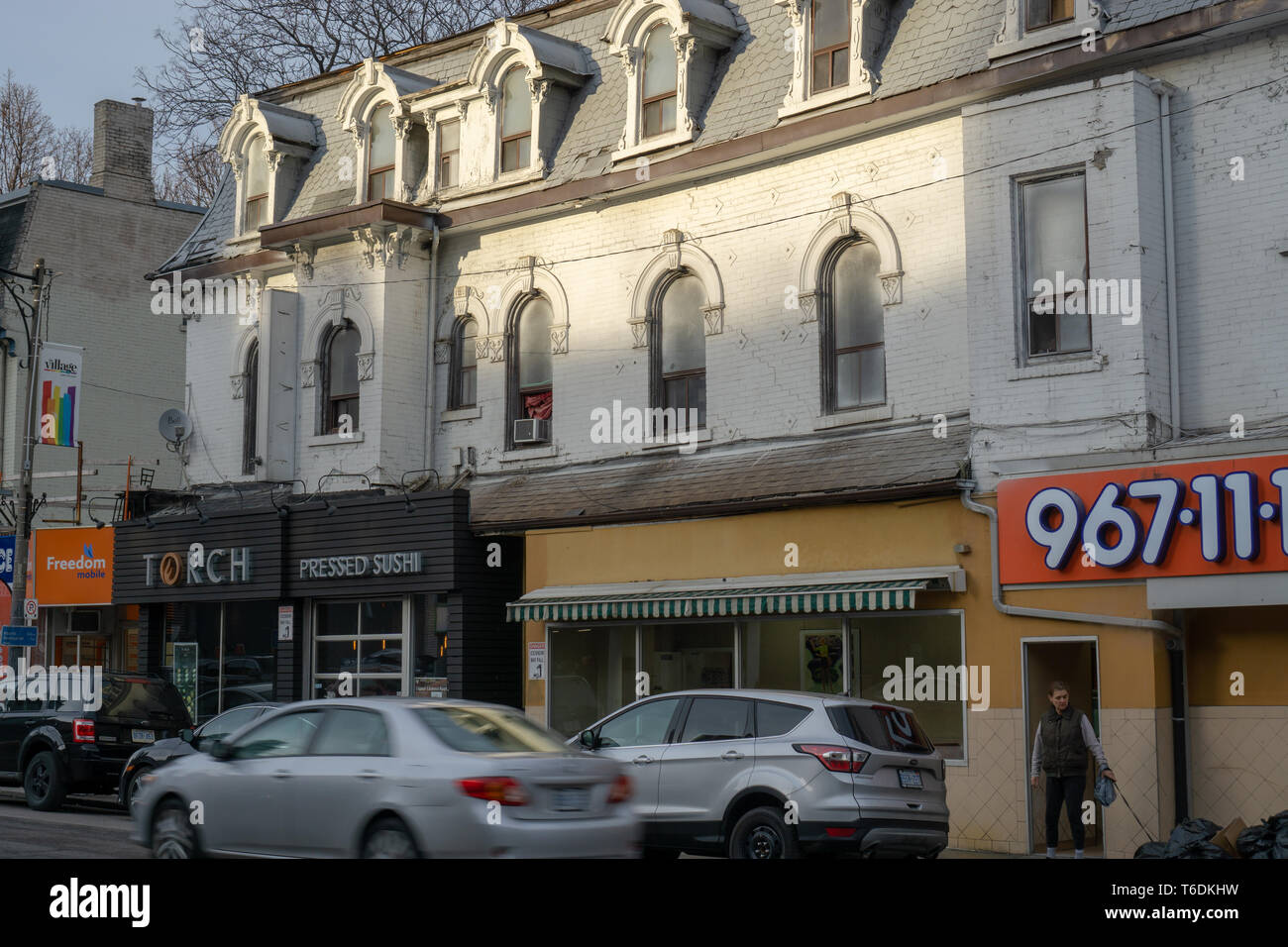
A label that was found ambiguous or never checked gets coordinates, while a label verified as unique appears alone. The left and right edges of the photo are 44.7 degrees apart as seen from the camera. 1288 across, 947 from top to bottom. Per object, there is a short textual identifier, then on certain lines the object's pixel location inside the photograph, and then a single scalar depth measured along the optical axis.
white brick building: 16.33
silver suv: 13.11
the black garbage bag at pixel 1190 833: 13.09
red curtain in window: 22.61
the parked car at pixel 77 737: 19.39
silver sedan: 10.36
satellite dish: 26.80
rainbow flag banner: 28.25
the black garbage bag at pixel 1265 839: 12.52
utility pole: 25.86
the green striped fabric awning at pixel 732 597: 17.09
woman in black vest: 15.17
